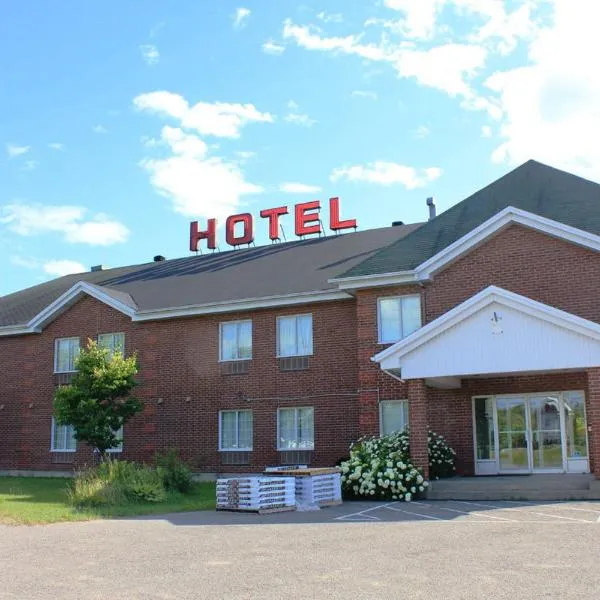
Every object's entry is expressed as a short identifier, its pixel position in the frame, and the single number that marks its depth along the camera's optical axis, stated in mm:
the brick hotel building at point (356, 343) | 17516
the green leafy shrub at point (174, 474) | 18583
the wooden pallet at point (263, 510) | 15469
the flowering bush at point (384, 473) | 17328
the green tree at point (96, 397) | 21156
